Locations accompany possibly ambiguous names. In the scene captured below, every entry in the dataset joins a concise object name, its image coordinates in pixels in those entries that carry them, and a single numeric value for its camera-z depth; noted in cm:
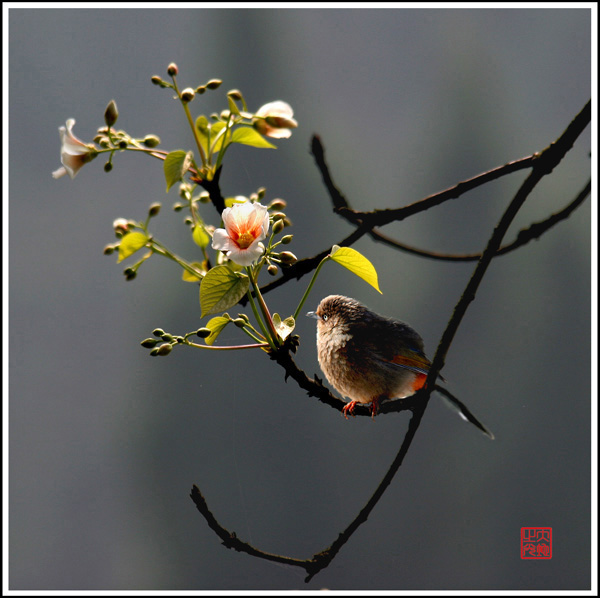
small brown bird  678
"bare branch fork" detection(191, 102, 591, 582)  666
